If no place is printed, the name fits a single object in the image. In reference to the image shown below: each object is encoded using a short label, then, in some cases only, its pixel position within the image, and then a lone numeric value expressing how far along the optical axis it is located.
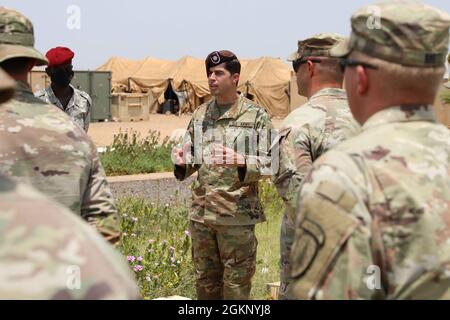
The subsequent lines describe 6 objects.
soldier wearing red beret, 6.25
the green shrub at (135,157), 10.11
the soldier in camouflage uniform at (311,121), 3.88
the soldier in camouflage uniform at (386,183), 2.01
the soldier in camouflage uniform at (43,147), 3.08
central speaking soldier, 5.11
